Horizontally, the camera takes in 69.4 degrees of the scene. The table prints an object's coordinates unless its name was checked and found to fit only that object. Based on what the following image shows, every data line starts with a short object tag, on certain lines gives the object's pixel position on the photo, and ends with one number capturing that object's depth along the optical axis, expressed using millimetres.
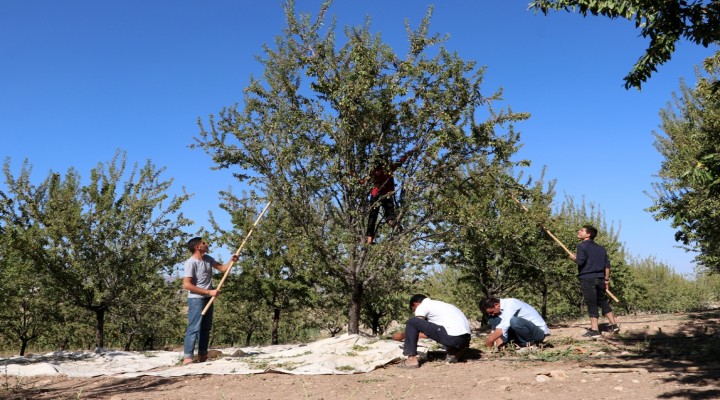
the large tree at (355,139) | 8352
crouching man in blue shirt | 7430
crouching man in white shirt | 6695
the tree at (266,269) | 17531
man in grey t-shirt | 7402
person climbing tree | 8617
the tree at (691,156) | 12344
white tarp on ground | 6492
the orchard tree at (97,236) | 12492
